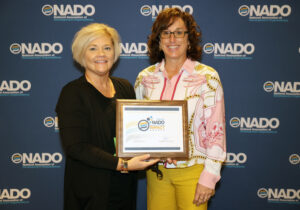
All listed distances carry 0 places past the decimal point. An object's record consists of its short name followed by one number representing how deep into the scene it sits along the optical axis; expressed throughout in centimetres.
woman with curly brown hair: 167
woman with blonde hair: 156
